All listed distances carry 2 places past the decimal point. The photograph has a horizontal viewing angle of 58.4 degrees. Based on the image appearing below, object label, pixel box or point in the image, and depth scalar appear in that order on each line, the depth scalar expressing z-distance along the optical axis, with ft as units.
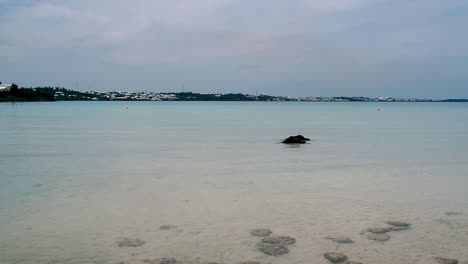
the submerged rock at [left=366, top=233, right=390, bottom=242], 26.96
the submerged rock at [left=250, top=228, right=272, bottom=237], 27.94
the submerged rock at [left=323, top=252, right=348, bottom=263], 23.55
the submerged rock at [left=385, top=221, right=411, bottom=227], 30.35
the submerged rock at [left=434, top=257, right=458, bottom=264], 23.45
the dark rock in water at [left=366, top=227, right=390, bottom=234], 28.43
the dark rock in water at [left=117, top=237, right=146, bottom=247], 25.72
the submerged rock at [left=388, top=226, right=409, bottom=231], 29.14
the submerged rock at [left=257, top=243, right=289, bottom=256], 24.58
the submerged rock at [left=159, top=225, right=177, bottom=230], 29.34
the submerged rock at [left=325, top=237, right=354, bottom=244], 26.63
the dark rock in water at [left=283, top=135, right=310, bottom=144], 86.63
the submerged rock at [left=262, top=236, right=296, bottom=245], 26.35
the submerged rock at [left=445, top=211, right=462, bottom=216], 33.25
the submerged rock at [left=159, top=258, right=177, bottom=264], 23.04
